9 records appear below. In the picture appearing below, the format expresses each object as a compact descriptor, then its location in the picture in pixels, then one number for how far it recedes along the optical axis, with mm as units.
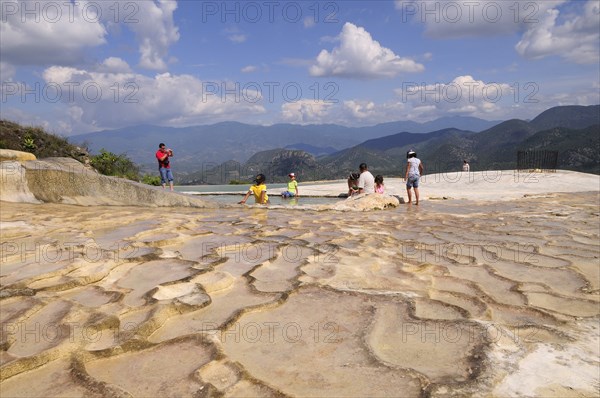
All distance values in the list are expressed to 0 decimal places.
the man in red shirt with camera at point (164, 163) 11391
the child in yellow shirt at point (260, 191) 9654
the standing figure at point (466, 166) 22523
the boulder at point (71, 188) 7188
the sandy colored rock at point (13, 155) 8422
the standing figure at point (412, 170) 10352
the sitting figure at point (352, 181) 12117
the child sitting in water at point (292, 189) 14453
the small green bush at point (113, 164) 20759
